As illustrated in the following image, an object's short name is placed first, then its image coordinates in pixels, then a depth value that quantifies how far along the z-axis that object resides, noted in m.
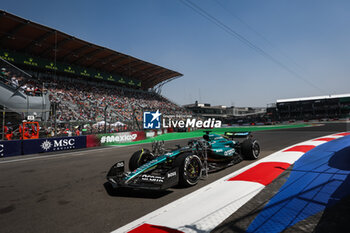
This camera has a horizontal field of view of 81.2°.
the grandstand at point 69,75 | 13.53
